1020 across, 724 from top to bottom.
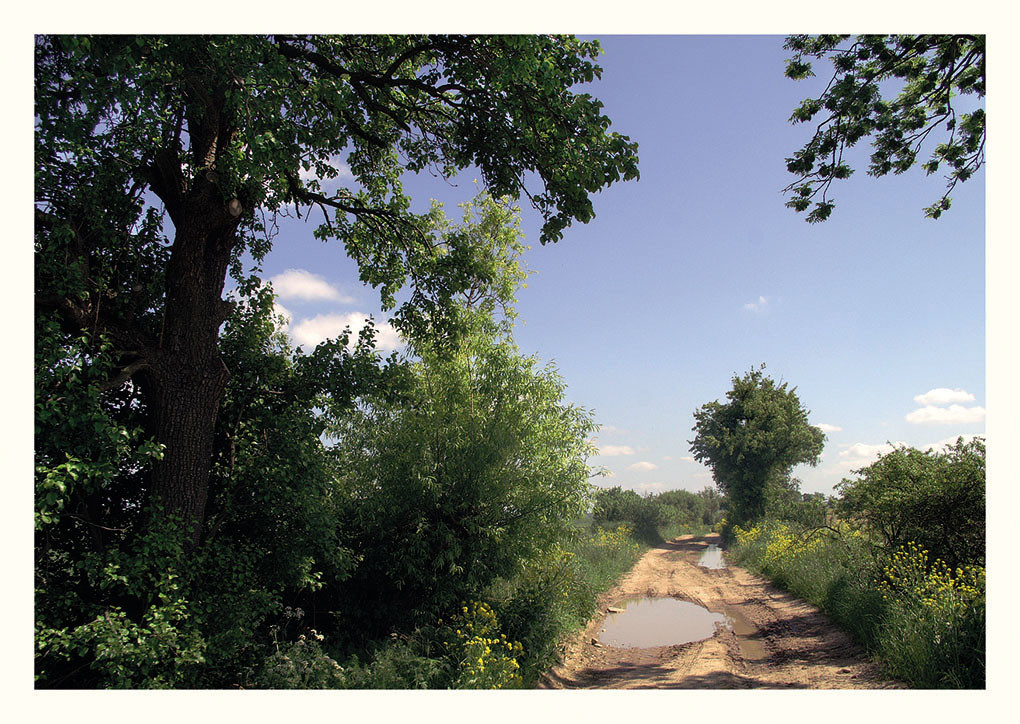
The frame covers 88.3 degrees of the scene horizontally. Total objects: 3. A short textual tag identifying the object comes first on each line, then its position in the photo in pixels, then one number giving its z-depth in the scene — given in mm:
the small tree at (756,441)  23484
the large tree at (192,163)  4523
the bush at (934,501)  7512
